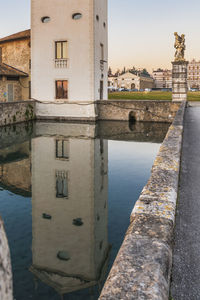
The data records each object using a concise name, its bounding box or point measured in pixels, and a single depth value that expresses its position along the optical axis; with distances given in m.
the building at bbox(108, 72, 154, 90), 107.95
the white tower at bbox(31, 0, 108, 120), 22.00
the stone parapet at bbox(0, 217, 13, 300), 0.96
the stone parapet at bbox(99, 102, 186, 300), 1.73
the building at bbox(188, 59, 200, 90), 177.30
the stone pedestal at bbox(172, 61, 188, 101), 20.19
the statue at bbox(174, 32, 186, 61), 19.59
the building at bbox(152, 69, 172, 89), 177.55
